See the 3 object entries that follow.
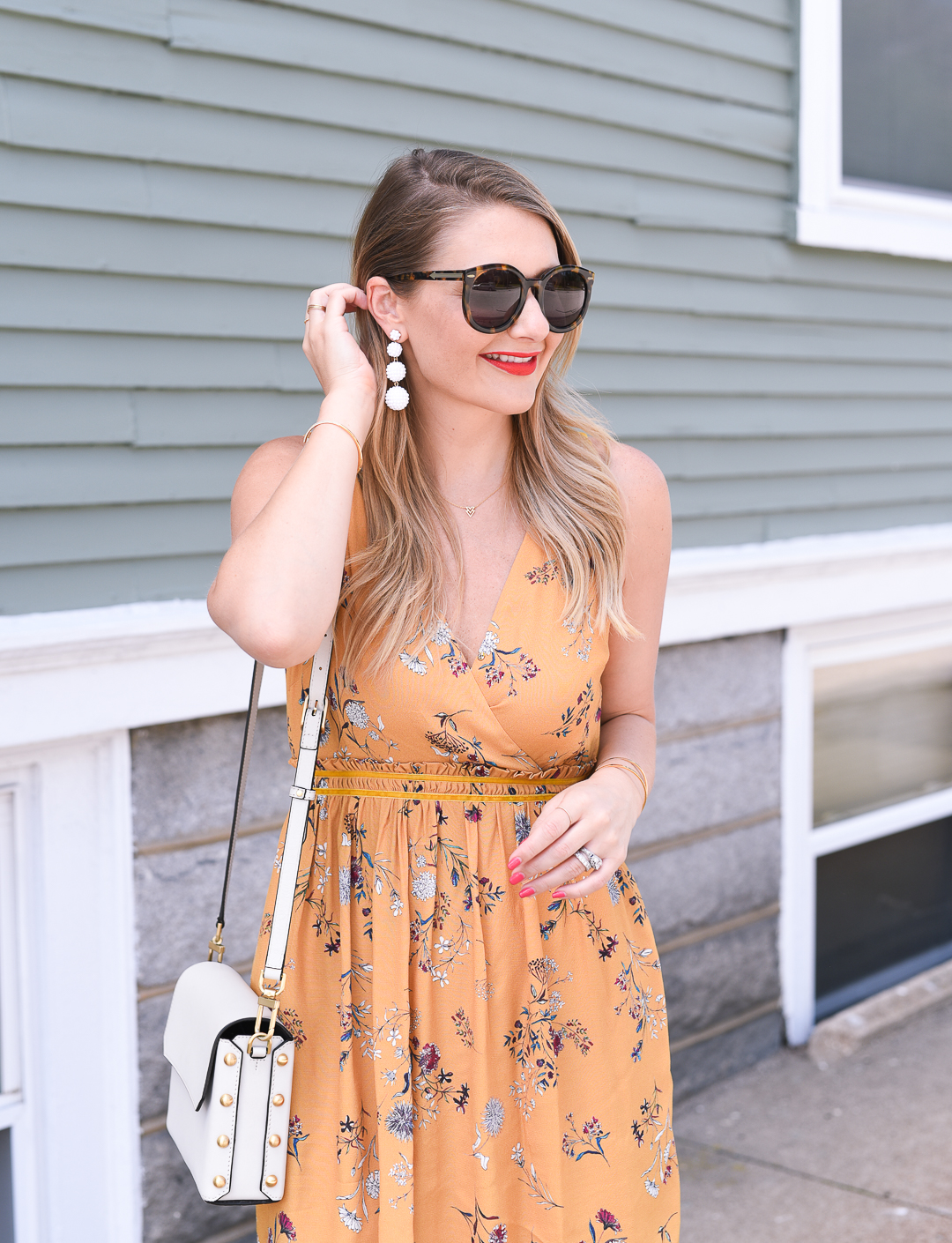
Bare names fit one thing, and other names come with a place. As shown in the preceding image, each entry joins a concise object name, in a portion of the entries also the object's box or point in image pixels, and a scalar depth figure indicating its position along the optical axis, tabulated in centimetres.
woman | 156
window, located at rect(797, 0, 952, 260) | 396
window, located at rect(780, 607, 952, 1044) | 432
